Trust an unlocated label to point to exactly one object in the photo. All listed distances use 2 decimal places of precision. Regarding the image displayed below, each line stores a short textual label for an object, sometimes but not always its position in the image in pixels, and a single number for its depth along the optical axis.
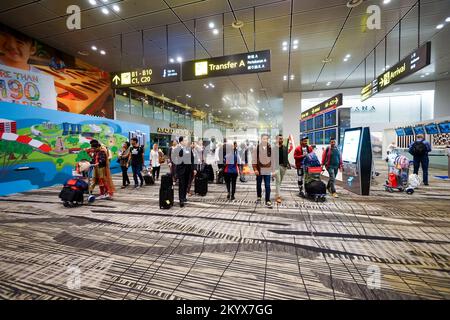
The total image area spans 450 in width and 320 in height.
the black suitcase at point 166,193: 4.58
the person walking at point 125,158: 6.71
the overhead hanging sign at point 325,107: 7.52
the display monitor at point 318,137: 9.18
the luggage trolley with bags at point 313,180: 4.97
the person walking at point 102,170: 5.14
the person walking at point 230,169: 4.98
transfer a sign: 5.59
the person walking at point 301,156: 5.27
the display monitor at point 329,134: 7.90
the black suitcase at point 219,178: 7.49
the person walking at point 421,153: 6.54
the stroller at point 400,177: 5.63
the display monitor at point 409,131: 11.75
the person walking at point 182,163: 4.67
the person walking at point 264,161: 4.57
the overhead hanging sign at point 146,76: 6.34
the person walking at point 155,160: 7.76
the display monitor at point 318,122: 9.22
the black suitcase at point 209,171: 7.56
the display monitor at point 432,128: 10.02
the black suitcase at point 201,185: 5.75
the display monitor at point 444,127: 9.38
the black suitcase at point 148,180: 7.42
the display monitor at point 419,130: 10.96
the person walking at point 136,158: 6.64
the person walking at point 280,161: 4.86
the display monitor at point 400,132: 12.54
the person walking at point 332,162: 5.40
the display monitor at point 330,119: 7.86
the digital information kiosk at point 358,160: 5.14
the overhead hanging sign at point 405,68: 4.89
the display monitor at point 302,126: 12.31
